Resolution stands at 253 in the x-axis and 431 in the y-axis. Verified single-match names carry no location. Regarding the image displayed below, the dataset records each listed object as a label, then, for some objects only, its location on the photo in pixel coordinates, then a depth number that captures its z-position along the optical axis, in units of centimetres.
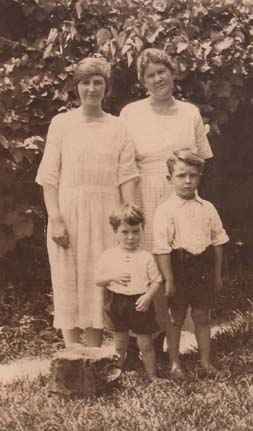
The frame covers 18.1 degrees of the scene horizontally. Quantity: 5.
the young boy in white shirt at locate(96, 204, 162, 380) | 446
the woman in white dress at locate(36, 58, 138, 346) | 458
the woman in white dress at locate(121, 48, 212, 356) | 467
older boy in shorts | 452
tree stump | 433
